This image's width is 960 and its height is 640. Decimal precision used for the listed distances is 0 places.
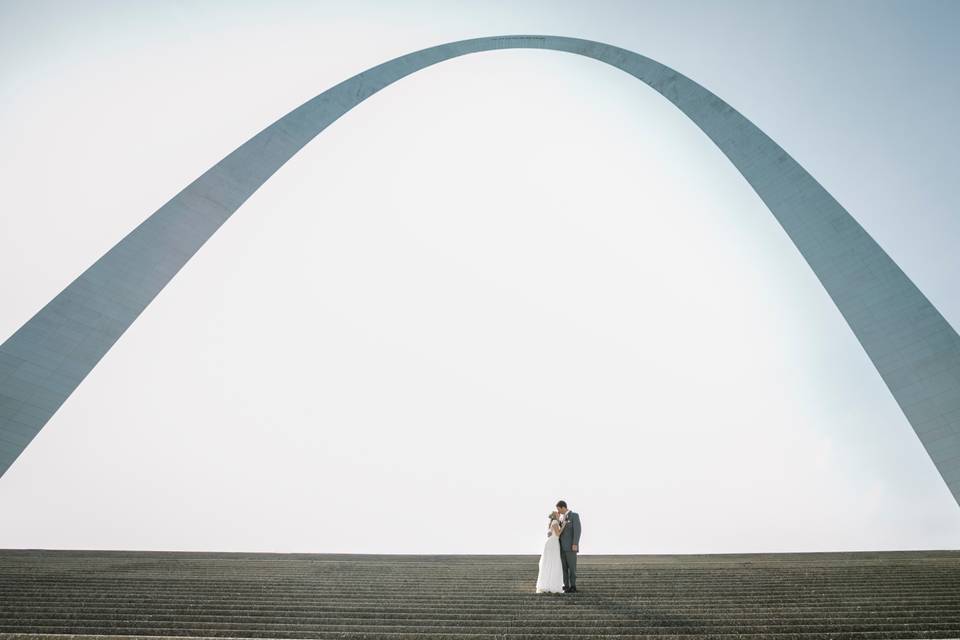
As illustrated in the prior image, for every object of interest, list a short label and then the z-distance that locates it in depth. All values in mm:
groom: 5953
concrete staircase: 4090
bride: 5820
